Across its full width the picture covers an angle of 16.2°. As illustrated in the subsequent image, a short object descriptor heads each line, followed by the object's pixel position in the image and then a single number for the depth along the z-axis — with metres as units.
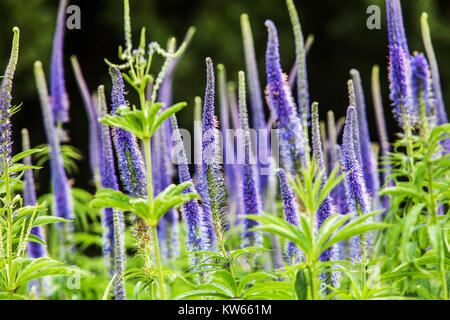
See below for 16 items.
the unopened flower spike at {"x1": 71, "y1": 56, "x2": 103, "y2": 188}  2.56
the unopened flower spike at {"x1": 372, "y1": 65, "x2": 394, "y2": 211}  2.36
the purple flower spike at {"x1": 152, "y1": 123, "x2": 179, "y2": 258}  2.42
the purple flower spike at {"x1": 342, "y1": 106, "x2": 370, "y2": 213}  1.96
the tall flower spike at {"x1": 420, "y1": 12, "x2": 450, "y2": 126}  2.19
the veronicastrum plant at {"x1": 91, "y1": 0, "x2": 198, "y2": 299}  1.88
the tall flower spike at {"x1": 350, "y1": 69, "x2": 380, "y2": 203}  2.10
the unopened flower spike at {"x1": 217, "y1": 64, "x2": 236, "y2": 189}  2.47
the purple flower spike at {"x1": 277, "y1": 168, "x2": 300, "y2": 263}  1.99
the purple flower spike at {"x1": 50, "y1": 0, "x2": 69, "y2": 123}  2.65
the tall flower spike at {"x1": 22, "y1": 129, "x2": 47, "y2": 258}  2.36
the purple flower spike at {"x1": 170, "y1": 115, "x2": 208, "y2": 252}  2.03
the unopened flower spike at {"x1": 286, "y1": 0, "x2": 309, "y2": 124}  1.89
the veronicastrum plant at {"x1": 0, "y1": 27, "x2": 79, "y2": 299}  1.96
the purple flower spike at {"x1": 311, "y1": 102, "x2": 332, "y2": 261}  1.95
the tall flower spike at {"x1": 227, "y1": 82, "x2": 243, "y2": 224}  2.61
